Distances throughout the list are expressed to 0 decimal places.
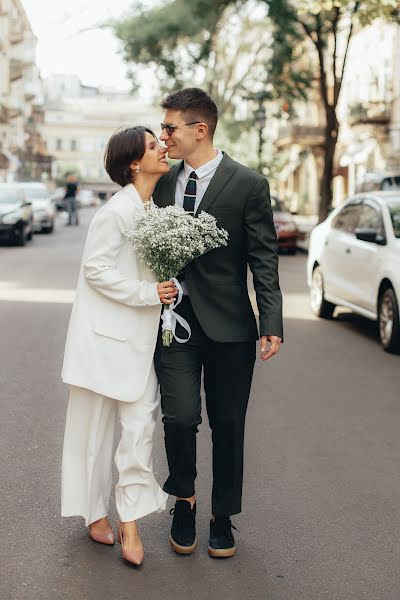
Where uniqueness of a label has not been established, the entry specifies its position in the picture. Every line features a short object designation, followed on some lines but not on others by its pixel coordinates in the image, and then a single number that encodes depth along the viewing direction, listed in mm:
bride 4180
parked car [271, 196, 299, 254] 26328
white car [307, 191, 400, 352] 10578
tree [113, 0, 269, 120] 29578
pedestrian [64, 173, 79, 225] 38578
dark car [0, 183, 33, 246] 26062
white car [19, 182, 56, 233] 33656
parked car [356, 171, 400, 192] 21797
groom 4266
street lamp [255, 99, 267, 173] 33750
